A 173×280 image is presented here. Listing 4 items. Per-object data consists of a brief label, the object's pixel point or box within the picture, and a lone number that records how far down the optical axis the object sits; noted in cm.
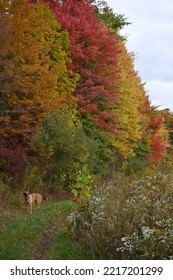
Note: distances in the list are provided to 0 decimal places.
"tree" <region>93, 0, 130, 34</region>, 4359
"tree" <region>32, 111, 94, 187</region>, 2431
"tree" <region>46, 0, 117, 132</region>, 2998
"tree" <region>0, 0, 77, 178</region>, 2209
